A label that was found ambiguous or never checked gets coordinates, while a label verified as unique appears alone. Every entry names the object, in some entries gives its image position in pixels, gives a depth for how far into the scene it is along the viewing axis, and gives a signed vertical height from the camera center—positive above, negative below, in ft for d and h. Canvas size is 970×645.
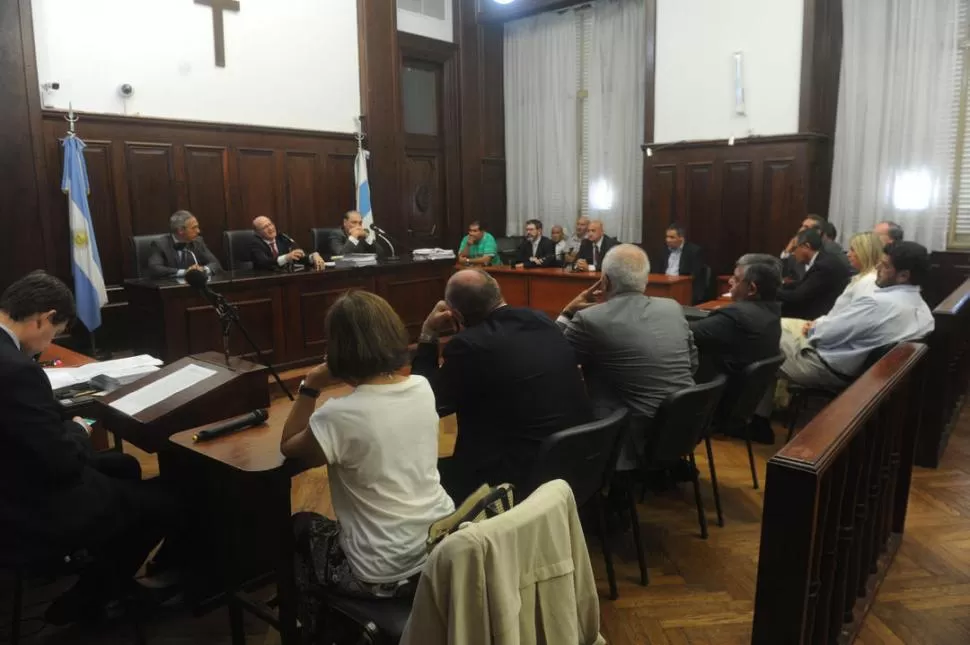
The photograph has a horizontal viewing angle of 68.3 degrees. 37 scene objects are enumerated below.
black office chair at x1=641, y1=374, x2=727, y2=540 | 8.18 -2.49
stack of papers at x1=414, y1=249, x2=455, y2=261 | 20.92 -1.21
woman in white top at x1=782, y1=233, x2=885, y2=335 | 13.53 -0.96
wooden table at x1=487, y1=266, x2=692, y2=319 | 21.30 -2.35
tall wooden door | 27.61 +2.32
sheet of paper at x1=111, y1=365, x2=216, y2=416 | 7.21 -1.80
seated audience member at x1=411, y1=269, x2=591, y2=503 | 7.09 -1.74
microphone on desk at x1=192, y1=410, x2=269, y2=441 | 6.41 -1.93
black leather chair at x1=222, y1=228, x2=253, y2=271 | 21.07 -0.97
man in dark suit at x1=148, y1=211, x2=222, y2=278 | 18.61 -0.81
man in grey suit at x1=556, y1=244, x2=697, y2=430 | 8.77 -1.60
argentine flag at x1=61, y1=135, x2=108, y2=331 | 18.44 -0.50
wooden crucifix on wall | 21.61 +5.67
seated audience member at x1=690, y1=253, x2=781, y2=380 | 10.44 -1.67
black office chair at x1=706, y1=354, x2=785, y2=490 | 9.63 -2.46
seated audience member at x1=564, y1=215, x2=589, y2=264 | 25.35 -1.02
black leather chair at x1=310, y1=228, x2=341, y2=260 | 23.18 -0.80
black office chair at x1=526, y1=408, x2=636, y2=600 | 6.72 -2.41
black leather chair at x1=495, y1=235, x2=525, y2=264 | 28.17 -1.36
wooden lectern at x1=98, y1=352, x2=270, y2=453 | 6.85 -1.88
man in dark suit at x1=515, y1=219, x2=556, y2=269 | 26.61 -1.26
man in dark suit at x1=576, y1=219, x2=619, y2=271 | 24.54 -1.15
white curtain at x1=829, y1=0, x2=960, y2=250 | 20.38 +2.66
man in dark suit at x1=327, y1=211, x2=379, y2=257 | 21.74 -0.79
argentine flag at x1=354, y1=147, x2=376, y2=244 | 25.50 +0.94
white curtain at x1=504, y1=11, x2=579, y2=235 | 28.25 +3.71
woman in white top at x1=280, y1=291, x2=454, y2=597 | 5.40 -1.77
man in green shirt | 26.43 -1.28
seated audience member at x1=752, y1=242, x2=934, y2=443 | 11.38 -1.83
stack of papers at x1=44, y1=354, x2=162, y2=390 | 8.57 -1.90
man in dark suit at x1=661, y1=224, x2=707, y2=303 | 22.44 -1.48
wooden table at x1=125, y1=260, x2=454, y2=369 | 15.56 -2.19
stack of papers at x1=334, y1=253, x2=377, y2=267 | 19.46 -1.25
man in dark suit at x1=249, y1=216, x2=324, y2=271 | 18.79 -1.03
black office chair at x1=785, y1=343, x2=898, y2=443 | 12.12 -3.14
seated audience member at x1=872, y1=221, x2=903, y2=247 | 18.52 -0.60
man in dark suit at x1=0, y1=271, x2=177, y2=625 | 6.01 -2.46
